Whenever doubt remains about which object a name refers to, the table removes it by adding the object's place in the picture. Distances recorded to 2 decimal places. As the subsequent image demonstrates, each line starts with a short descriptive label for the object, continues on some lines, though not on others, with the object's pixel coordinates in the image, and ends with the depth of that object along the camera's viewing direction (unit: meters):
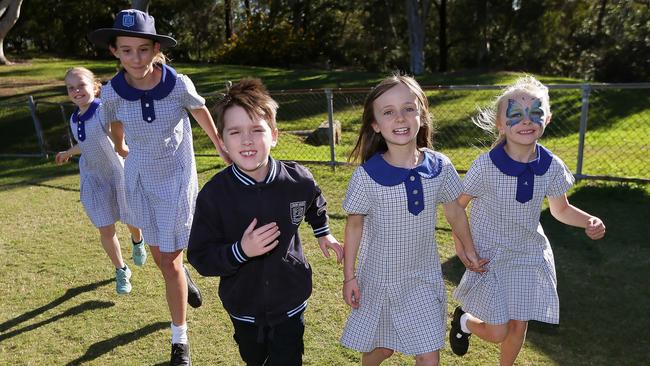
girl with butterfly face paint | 2.71
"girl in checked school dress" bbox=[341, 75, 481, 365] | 2.47
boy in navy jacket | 2.28
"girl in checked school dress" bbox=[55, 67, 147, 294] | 4.13
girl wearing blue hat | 3.11
